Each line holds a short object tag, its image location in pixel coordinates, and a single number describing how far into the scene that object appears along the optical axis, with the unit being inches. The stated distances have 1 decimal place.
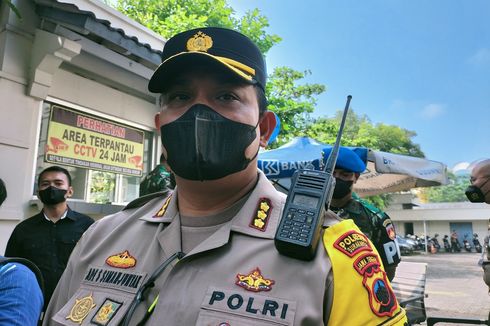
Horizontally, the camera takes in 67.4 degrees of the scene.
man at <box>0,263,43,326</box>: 59.9
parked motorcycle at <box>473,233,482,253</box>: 1243.3
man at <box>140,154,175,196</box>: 139.0
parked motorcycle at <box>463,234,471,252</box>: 1234.0
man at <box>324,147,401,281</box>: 112.3
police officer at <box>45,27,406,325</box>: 35.1
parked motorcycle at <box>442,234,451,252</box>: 1258.0
